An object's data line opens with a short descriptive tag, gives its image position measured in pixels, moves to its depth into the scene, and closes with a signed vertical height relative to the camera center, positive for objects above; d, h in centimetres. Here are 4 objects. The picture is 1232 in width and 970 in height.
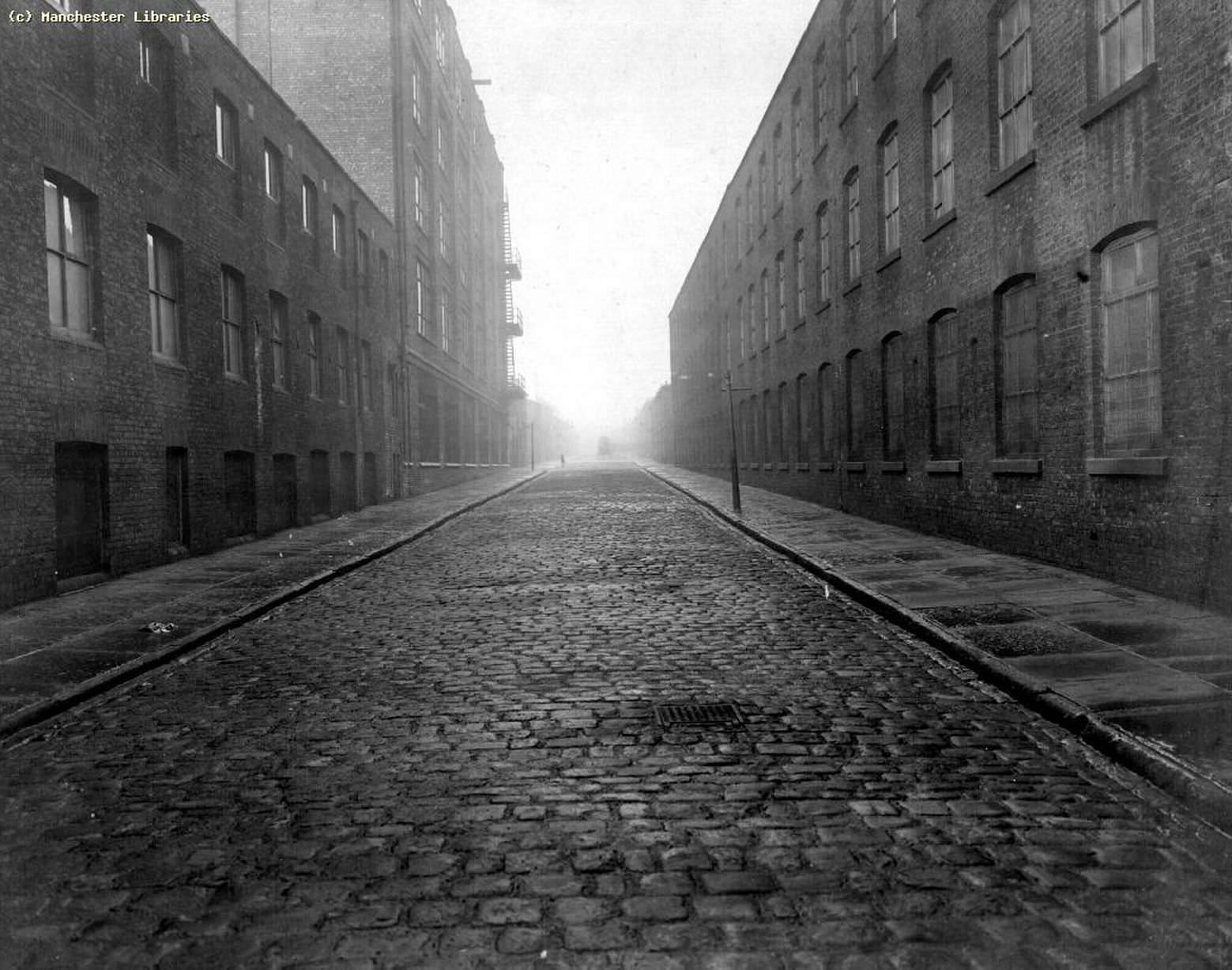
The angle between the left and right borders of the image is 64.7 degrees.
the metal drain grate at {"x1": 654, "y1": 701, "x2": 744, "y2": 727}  503 -136
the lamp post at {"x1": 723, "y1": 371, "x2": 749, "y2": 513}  1920 -55
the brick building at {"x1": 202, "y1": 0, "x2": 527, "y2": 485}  2731 +1017
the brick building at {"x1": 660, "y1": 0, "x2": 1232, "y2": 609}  784 +200
